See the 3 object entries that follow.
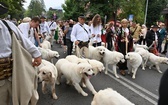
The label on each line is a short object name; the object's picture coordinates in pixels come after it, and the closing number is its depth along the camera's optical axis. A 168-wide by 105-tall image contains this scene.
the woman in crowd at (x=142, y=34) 13.78
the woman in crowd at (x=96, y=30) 8.88
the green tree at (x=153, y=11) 45.88
